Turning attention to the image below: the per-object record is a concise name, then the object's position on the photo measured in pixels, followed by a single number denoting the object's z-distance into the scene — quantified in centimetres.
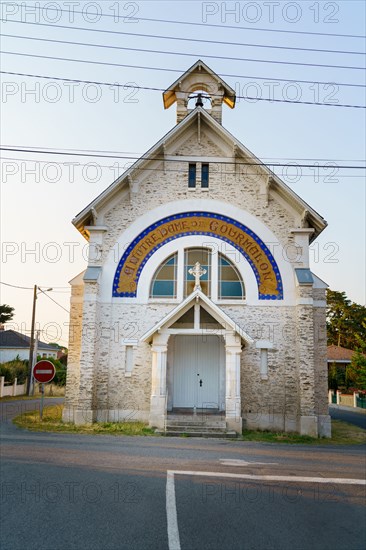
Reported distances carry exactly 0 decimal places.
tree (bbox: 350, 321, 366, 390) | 2651
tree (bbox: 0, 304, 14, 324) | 3700
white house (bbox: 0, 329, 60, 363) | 4938
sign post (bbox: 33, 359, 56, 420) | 1612
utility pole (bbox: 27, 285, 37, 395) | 3212
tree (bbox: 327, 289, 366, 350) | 5309
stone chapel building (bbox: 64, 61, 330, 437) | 1698
